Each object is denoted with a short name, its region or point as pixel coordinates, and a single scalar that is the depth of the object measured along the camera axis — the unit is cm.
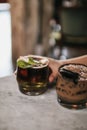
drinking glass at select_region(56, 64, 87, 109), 85
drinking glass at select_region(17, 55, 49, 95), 94
